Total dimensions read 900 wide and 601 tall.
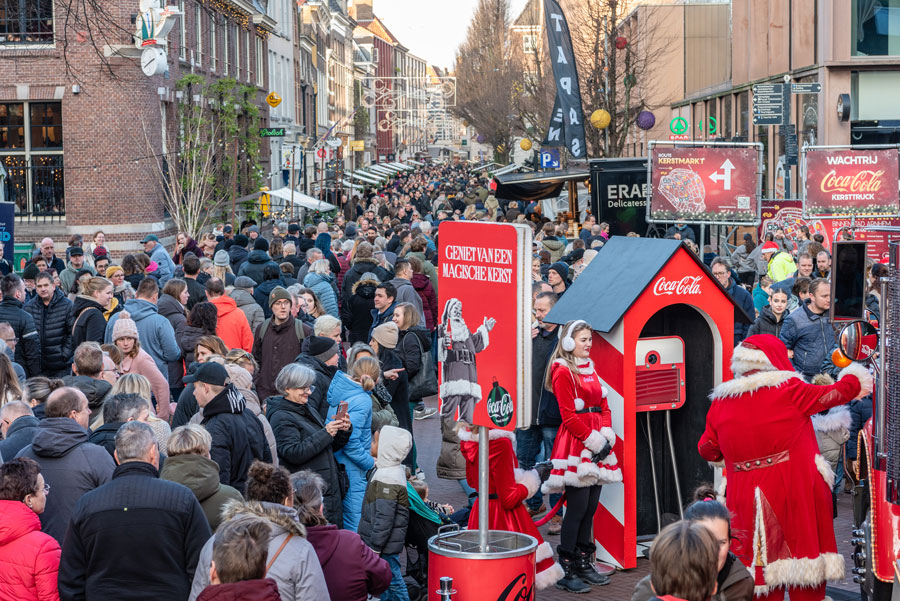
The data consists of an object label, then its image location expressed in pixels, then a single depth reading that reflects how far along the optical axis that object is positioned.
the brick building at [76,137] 27.00
